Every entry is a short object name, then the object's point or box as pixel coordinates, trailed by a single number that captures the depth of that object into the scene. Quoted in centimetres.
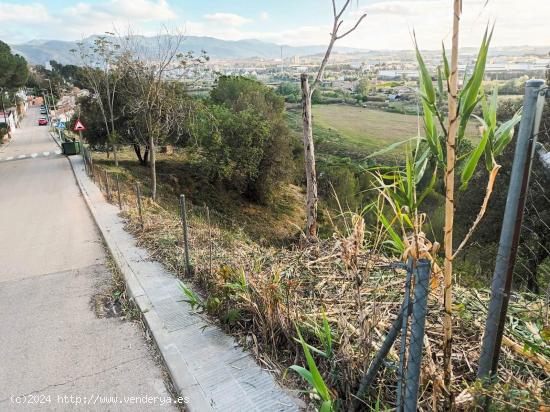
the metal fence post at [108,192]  1097
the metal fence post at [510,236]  160
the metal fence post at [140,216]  705
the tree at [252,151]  1919
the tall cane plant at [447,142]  165
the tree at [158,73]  1212
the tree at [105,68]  1433
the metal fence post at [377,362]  191
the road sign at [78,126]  1638
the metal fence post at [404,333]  181
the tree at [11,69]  3219
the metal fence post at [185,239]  478
